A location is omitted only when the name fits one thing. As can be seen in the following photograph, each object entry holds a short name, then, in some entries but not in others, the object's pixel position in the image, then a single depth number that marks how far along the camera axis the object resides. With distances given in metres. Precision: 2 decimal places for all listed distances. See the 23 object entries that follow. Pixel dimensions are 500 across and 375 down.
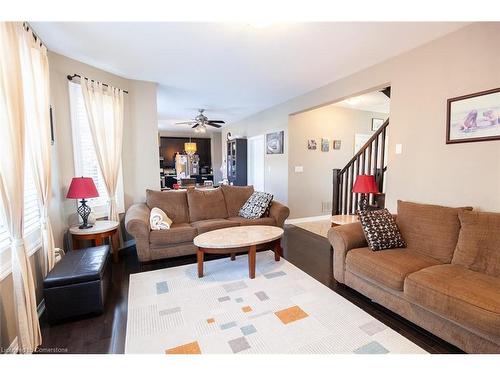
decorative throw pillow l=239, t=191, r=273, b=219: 3.82
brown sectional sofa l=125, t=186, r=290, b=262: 3.09
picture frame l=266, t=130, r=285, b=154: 5.23
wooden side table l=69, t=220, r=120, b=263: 2.77
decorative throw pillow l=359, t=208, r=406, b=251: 2.32
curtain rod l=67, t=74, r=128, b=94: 2.91
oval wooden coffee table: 2.57
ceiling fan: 5.62
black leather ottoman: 1.91
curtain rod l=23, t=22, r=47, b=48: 2.04
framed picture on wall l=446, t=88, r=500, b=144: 2.08
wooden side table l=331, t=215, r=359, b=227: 3.18
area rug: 1.69
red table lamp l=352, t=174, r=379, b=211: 3.22
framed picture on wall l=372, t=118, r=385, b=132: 5.97
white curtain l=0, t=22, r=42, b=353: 1.55
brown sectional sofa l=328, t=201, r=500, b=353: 1.50
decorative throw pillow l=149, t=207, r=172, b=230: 3.18
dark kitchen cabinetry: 9.88
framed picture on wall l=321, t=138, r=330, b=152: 5.38
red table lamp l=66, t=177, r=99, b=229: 2.68
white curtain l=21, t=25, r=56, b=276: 2.06
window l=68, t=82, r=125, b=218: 3.06
